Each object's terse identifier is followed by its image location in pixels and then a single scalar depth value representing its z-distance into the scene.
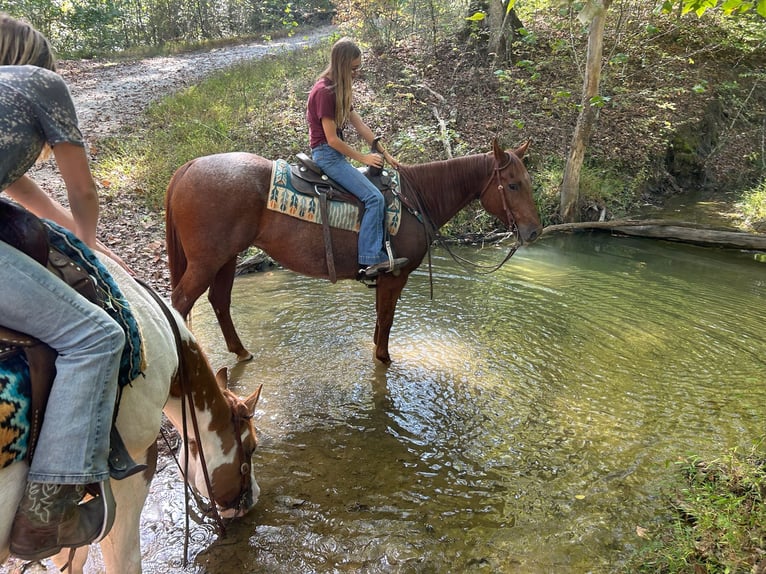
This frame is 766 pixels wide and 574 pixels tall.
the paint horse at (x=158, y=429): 1.69
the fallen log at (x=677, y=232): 8.07
